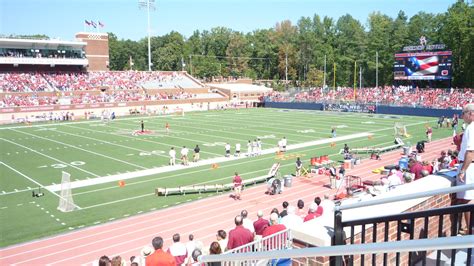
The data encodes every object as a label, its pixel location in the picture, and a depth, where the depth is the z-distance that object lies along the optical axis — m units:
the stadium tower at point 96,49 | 77.44
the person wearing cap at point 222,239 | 8.22
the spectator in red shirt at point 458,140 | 8.44
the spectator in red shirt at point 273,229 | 6.12
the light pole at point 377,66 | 67.81
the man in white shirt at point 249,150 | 26.26
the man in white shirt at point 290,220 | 7.57
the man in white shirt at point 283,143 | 26.86
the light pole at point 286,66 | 91.50
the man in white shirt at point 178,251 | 8.47
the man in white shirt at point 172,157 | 23.27
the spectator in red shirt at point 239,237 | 6.96
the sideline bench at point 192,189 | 17.72
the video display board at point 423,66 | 50.16
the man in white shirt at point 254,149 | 26.40
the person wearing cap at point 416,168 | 11.81
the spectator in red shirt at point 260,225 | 8.06
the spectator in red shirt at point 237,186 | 16.62
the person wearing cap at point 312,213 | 8.39
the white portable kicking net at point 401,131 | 32.25
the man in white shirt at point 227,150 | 25.72
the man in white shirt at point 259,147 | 26.88
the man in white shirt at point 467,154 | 4.88
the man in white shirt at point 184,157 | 23.17
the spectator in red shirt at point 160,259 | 6.47
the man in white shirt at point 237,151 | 25.75
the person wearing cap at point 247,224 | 7.99
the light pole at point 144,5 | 72.94
